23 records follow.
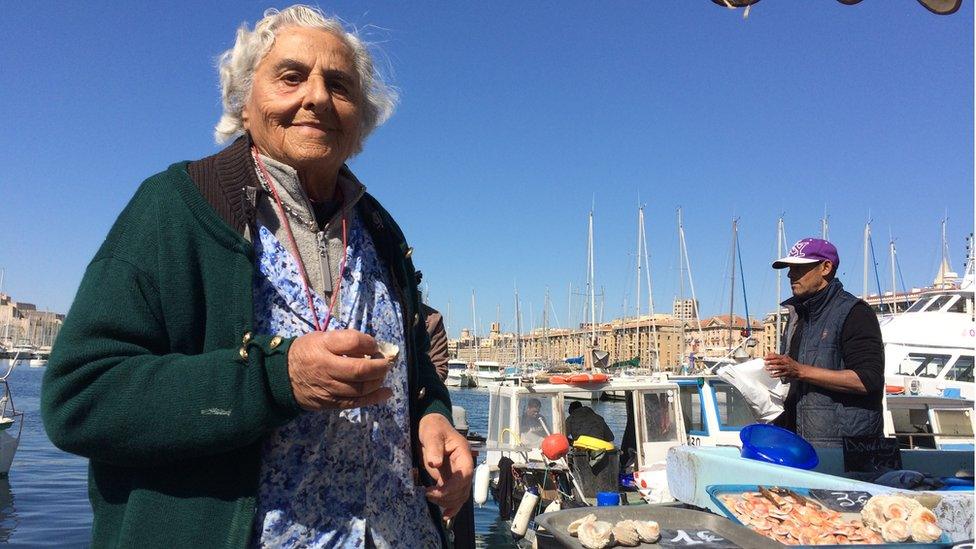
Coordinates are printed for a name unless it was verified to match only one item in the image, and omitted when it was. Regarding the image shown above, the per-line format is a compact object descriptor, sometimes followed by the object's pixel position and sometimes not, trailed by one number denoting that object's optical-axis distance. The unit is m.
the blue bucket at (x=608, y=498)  7.64
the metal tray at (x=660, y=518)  1.98
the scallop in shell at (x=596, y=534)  1.78
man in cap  3.66
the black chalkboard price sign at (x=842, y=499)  2.18
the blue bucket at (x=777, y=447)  2.88
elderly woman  1.21
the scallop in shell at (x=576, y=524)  1.96
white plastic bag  4.92
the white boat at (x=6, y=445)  15.96
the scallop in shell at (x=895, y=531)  1.86
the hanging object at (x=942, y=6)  2.74
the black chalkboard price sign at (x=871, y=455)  3.10
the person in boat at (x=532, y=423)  10.96
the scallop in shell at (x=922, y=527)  1.85
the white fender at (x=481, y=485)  8.27
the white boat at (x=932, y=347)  17.12
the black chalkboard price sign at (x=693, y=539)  1.87
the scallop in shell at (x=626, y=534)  1.84
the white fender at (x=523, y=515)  8.50
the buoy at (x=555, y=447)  9.42
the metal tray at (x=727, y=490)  2.09
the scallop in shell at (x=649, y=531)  1.91
